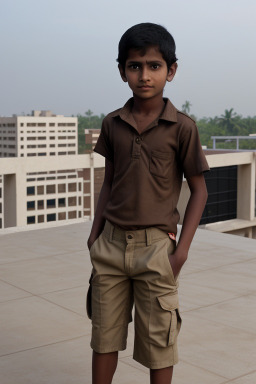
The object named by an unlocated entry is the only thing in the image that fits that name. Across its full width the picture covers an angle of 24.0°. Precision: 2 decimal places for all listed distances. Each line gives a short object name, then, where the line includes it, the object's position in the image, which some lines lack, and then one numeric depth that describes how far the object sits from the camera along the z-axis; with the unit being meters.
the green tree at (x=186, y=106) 113.86
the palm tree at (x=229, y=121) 95.22
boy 2.04
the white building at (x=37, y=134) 105.69
